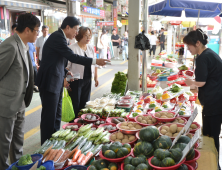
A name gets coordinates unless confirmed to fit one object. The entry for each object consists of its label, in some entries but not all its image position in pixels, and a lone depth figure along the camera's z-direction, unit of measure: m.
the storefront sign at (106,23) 15.43
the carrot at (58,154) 2.44
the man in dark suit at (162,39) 18.90
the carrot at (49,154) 2.49
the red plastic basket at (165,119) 2.98
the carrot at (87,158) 2.38
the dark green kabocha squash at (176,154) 1.90
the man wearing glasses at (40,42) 7.62
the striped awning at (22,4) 8.93
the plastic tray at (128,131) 2.76
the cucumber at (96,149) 2.63
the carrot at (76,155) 2.44
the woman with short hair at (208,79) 2.75
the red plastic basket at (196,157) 2.05
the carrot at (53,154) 2.48
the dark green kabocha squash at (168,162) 1.84
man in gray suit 2.56
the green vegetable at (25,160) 2.27
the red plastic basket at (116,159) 2.12
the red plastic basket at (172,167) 1.83
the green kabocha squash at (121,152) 2.15
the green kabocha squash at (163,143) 2.11
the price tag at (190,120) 2.16
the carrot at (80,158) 2.38
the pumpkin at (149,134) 2.23
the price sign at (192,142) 1.71
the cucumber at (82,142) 2.78
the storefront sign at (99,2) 13.39
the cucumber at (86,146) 2.70
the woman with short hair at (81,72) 4.23
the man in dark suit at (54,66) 3.30
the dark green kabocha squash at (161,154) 1.92
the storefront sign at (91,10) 13.12
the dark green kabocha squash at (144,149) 2.11
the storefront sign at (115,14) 21.72
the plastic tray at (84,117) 3.58
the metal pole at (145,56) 5.32
